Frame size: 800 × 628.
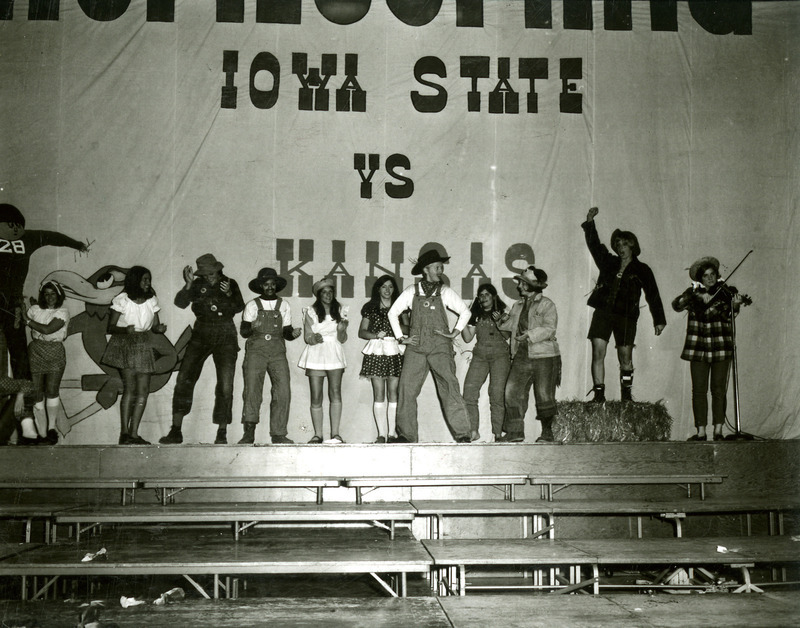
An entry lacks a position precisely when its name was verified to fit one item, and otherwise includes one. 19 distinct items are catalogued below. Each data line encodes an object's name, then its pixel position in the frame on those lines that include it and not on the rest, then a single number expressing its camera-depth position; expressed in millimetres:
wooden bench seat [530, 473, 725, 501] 7019
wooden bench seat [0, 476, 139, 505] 6855
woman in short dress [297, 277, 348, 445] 8148
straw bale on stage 7875
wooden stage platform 6090
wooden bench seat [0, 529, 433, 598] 4602
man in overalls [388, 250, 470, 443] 7840
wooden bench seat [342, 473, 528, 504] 7055
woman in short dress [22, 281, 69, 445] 8242
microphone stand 7992
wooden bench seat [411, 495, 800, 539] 6145
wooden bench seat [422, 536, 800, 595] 4488
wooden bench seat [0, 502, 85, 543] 6055
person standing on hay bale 8742
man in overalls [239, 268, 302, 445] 8062
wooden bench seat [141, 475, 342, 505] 6891
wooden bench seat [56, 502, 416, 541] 5863
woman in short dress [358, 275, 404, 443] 8172
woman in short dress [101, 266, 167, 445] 7973
